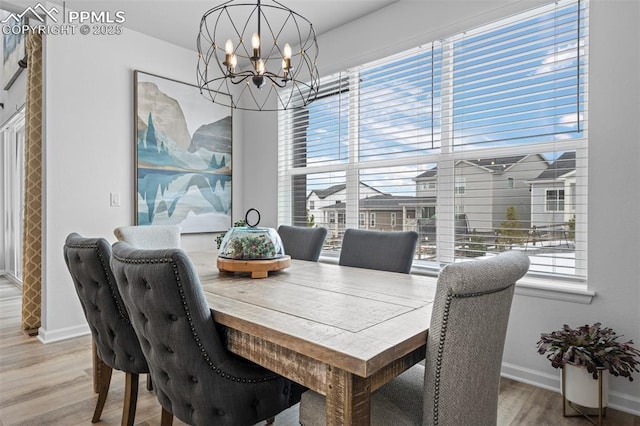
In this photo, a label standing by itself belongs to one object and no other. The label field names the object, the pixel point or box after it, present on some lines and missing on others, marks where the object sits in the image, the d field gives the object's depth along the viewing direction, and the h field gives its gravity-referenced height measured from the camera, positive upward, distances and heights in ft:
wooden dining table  3.29 -1.15
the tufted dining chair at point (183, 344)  3.85 -1.40
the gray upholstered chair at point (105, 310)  5.25 -1.41
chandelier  10.76 +5.46
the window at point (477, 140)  7.45 +1.70
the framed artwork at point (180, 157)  11.68 +1.84
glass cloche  6.48 -0.56
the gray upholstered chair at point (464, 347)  3.39 -1.26
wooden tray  6.31 -0.89
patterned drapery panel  10.28 +0.50
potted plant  6.09 -2.36
